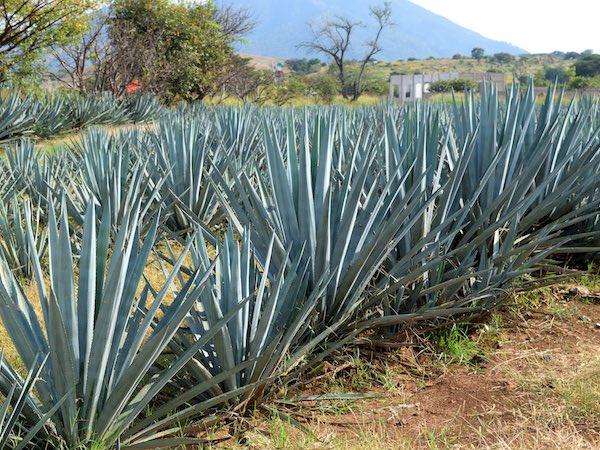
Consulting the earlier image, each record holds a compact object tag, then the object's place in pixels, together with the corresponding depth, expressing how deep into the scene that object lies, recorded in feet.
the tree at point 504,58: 305.94
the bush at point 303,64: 361.30
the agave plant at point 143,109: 48.96
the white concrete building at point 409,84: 121.90
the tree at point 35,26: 51.04
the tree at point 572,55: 402.11
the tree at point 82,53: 61.36
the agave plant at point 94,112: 42.24
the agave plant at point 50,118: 37.11
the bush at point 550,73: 178.03
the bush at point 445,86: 120.01
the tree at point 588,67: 200.54
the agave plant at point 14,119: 33.01
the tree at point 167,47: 62.28
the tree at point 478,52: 392.39
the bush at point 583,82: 123.37
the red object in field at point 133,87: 64.39
